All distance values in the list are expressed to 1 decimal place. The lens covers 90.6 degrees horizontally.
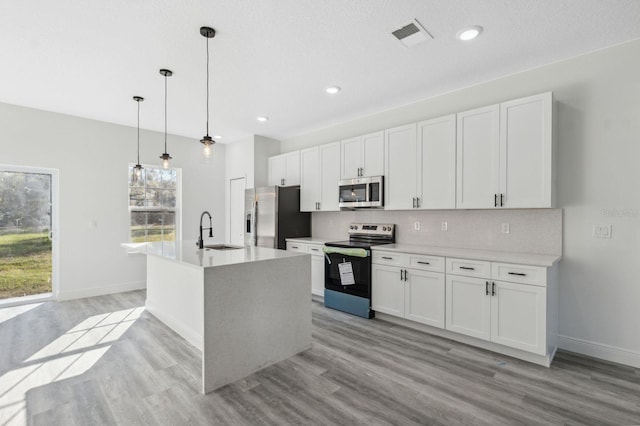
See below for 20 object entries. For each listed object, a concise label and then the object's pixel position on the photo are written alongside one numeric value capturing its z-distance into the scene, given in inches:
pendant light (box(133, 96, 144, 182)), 155.1
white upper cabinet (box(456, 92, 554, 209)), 113.4
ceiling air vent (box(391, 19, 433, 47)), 99.0
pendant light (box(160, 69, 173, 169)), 127.0
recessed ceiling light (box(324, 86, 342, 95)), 145.5
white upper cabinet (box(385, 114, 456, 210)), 138.6
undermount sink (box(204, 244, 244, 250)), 147.2
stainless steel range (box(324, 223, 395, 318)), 153.4
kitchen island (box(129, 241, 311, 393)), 93.7
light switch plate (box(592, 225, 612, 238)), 110.7
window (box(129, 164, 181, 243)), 212.8
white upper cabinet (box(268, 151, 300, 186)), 211.0
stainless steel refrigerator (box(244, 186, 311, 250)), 199.9
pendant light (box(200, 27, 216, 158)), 99.2
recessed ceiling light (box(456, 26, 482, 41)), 99.4
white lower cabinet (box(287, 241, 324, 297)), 180.7
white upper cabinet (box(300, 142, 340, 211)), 187.5
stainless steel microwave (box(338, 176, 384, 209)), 163.0
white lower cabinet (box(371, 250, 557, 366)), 106.1
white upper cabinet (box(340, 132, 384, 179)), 164.7
